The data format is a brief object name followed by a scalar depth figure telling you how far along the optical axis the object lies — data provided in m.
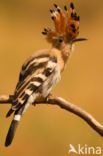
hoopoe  4.91
